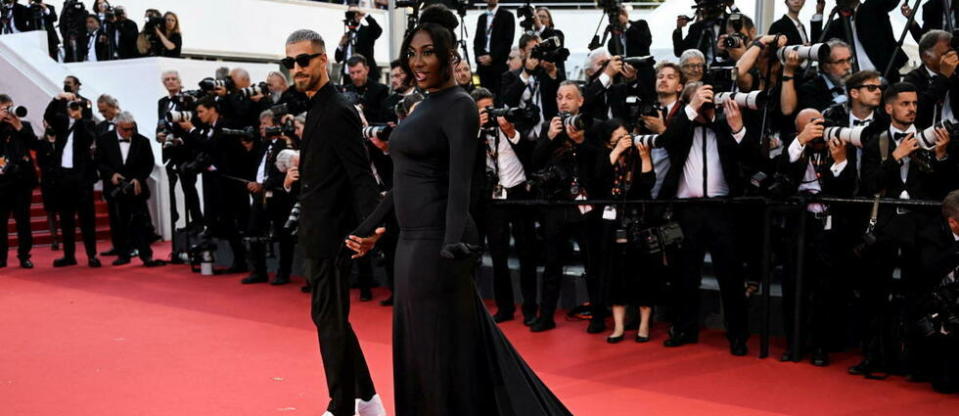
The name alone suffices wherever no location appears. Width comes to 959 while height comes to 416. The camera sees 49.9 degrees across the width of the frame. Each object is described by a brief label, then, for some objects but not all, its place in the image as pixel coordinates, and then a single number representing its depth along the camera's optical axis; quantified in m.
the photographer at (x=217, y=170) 9.24
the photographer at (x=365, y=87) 8.80
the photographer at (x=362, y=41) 10.64
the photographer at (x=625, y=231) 6.08
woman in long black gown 3.27
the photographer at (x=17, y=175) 9.98
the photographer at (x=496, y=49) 10.02
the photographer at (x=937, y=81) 5.50
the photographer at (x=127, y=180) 10.02
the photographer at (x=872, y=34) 7.48
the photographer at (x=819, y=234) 5.53
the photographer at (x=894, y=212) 5.13
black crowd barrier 5.50
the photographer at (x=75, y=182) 10.15
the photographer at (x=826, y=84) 6.05
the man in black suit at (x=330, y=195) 4.14
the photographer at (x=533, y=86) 7.72
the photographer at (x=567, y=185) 6.43
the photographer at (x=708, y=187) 5.82
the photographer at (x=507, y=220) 6.86
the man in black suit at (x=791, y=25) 7.42
